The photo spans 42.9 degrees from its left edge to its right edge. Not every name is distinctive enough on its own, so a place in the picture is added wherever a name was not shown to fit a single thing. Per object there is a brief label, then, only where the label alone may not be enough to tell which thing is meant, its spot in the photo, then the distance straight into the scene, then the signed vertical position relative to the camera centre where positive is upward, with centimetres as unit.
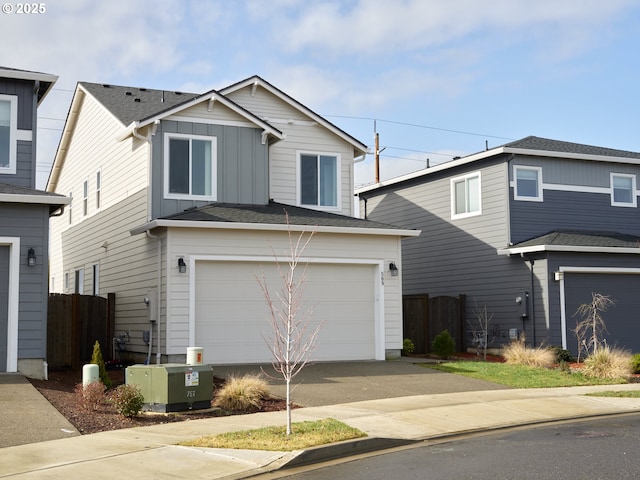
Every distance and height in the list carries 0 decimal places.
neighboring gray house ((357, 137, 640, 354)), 2358 +225
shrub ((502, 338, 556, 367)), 2055 -127
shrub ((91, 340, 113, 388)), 1515 -107
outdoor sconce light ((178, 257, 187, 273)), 1892 +100
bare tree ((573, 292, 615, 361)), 2333 -47
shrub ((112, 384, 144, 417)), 1234 -140
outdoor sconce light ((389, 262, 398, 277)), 2098 +100
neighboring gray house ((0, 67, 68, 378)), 1602 +68
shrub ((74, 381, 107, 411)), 1289 -138
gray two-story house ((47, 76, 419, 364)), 1930 +198
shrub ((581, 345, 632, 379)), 1886 -139
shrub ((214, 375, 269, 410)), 1359 -146
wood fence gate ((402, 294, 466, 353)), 2547 -36
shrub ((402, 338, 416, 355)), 2322 -106
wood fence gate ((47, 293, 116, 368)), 1919 -52
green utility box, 1291 -121
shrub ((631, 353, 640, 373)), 2009 -142
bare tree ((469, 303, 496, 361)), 2506 -70
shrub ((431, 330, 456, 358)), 2230 -101
